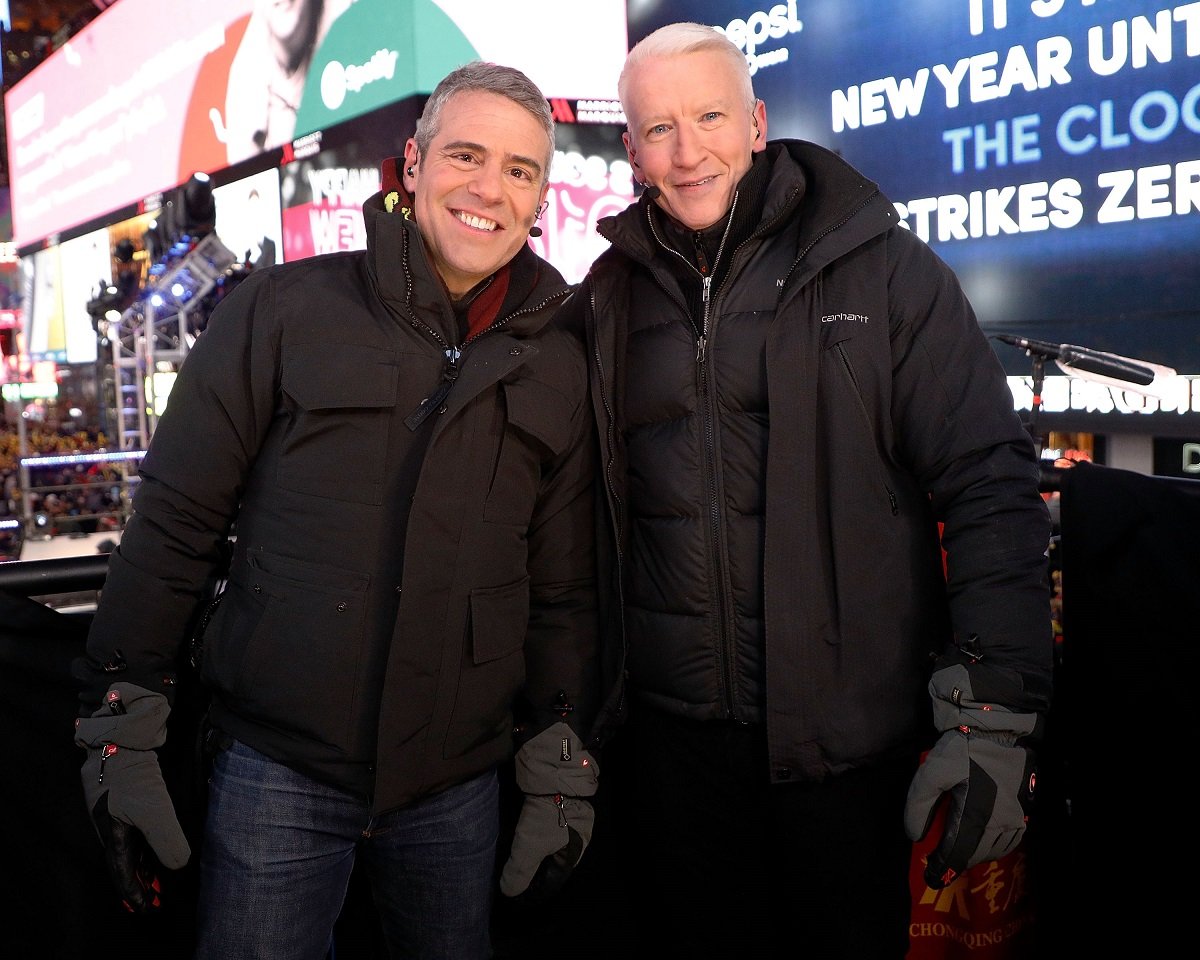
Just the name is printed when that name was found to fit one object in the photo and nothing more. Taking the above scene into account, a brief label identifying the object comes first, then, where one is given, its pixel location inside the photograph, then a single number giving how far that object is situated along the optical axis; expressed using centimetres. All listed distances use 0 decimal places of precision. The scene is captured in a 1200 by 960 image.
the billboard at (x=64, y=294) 1360
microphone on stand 217
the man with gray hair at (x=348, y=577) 138
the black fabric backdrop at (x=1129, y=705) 149
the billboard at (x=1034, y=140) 372
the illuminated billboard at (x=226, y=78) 690
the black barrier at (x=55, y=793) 173
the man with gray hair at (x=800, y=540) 141
